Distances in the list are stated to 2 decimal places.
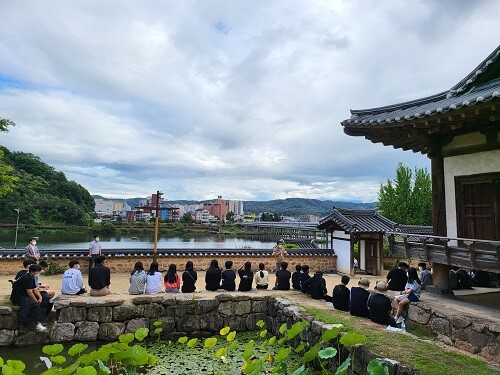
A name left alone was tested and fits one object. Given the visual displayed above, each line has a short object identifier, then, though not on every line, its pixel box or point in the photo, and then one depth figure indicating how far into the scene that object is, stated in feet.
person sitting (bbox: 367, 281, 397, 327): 22.82
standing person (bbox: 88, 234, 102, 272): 44.93
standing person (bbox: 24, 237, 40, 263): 38.81
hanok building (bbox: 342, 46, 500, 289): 20.42
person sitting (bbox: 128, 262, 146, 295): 31.68
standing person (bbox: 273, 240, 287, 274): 50.98
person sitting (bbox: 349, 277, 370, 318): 25.03
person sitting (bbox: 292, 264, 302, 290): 35.32
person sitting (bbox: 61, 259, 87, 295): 30.37
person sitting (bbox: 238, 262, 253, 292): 33.94
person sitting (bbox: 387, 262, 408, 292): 29.43
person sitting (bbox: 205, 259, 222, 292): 33.99
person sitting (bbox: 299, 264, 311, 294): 33.63
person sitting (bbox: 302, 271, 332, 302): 31.50
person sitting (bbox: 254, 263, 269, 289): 35.86
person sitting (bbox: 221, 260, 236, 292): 34.22
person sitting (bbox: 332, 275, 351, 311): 26.91
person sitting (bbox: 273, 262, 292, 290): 35.45
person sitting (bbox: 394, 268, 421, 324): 24.38
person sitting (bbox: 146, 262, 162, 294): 32.04
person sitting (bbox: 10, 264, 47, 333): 25.99
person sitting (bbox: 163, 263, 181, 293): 32.86
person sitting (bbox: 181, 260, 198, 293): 32.78
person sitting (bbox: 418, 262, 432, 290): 29.01
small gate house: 56.49
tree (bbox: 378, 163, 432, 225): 102.99
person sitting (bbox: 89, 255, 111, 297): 29.94
